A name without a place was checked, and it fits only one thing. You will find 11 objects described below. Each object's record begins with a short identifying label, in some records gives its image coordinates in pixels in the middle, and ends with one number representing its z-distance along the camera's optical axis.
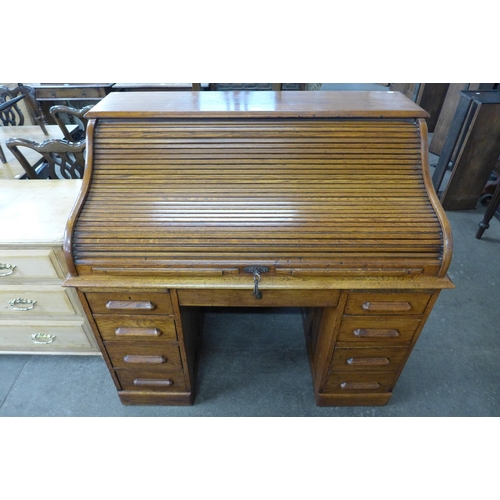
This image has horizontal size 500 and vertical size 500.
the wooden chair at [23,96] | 3.04
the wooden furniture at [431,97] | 4.56
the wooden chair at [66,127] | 2.82
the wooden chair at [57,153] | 2.02
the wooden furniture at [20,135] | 2.52
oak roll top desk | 1.36
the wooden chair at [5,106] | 2.39
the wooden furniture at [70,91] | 4.43
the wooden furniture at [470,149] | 2.94
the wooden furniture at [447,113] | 4.07
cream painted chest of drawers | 1.67
